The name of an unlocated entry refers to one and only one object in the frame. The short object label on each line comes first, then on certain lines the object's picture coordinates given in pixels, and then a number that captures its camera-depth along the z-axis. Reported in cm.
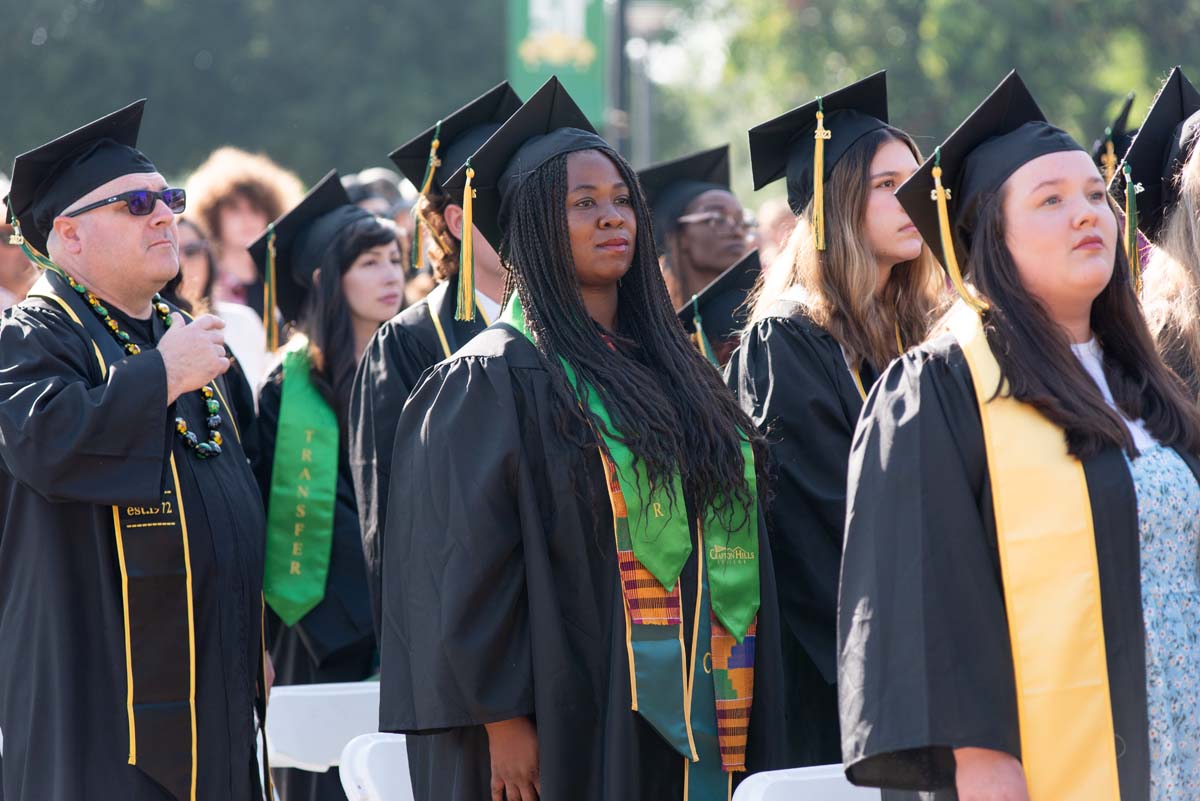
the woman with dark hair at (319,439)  1078
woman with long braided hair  707
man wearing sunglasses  798
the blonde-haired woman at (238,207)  1566
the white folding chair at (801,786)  662
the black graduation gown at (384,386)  955
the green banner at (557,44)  3017
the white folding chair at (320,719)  913
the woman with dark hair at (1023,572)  569
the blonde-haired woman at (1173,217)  786
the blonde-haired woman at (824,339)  841
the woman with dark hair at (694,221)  1271
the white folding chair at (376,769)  752
